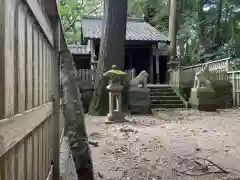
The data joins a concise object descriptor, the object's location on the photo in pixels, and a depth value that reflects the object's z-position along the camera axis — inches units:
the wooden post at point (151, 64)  687.0
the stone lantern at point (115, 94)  318.0
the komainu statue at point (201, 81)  452.4
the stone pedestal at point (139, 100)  413.1
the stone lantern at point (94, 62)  548.4
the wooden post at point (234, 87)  486.6
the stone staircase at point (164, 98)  471.2
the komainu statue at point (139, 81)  423.5
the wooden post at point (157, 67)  706.2
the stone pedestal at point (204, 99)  437.2
